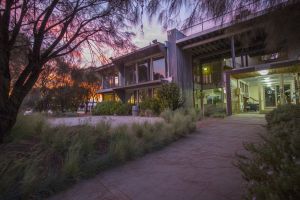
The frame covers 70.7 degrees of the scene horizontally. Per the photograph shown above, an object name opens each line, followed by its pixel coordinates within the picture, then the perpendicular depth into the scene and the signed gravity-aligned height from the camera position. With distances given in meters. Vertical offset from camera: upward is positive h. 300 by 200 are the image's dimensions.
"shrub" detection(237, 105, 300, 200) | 1.53 -0.55
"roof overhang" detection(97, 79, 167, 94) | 17.48 +2.22
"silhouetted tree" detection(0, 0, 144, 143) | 5.26 +2.32
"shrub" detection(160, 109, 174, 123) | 9.26 -0.29
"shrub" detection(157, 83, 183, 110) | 14.68 +0.88
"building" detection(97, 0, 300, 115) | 13.32 +2.39
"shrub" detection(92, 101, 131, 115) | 18.60 +0.16
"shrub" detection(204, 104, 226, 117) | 13.39 -0.16
